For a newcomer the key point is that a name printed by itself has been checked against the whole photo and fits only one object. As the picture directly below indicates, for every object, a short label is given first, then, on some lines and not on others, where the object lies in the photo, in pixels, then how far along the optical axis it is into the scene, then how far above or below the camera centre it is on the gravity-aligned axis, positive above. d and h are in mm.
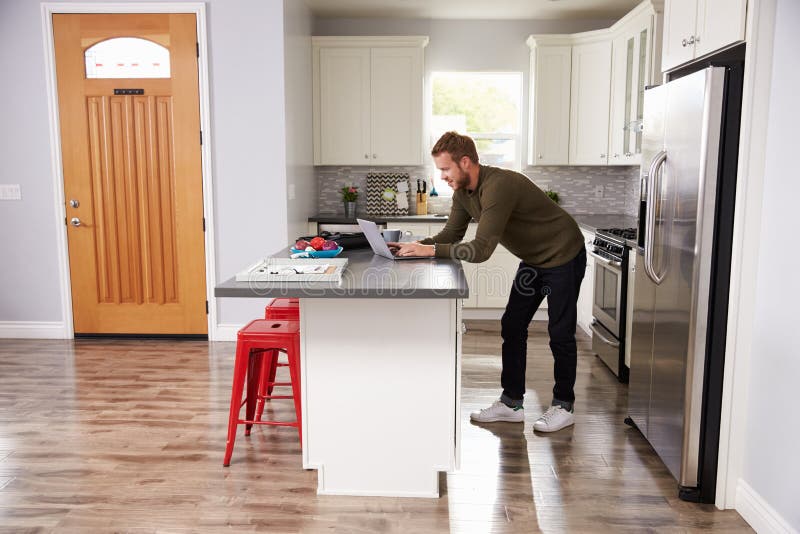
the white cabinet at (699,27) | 2441 +577
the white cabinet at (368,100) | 5762 +607
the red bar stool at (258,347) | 2896 -758
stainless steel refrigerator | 2441 -342
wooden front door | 4840 -73
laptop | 2858 -292
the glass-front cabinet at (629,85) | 4545 +622
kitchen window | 6078 +545
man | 2857 -340
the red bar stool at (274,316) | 3367 -721
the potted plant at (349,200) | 6020 -259
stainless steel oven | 4012 -779
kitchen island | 2582 -842
